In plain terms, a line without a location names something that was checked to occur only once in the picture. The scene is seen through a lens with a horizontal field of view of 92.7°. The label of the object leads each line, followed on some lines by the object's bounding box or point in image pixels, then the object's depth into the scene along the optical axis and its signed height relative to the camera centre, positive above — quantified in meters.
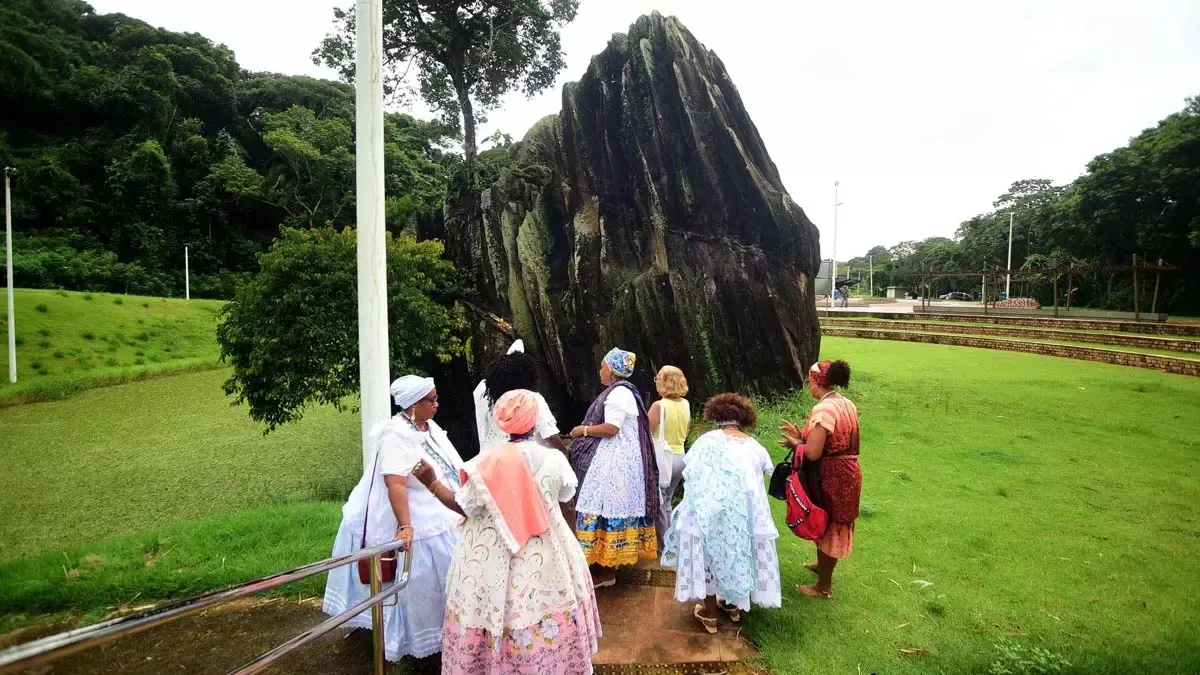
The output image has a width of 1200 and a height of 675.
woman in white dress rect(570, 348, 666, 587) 3.60 -1.11
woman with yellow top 3.96 -0.87
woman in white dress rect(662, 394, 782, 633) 3.14 -1.25
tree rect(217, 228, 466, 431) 8.91 -0.37
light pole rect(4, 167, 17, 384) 14.72 -0.85
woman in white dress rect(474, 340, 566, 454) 2.75 -0.38
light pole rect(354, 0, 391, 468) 3.90 +0.52
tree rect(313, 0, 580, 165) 15.96 +7.42
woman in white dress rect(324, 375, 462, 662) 2.64 -1.07
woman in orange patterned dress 3.34 -0.88
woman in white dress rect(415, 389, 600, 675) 2.26 -1.10
